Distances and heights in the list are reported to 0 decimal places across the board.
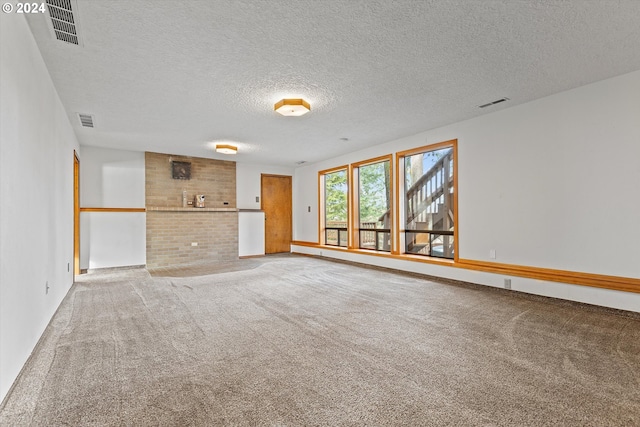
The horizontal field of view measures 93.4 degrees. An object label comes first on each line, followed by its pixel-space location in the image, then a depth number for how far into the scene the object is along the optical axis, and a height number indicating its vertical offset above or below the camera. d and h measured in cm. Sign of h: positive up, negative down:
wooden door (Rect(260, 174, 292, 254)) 897 +19
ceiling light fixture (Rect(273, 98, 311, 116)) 386 +144
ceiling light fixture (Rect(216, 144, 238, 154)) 628 +148
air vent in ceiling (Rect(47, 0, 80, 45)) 217 +156
